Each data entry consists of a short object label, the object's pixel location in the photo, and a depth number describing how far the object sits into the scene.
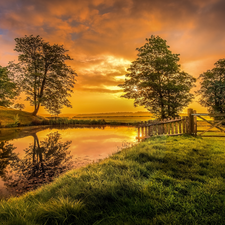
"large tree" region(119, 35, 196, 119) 17.69
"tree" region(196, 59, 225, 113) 26.62
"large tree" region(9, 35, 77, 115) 26.06
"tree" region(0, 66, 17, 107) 24.31
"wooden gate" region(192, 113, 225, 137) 10.34
